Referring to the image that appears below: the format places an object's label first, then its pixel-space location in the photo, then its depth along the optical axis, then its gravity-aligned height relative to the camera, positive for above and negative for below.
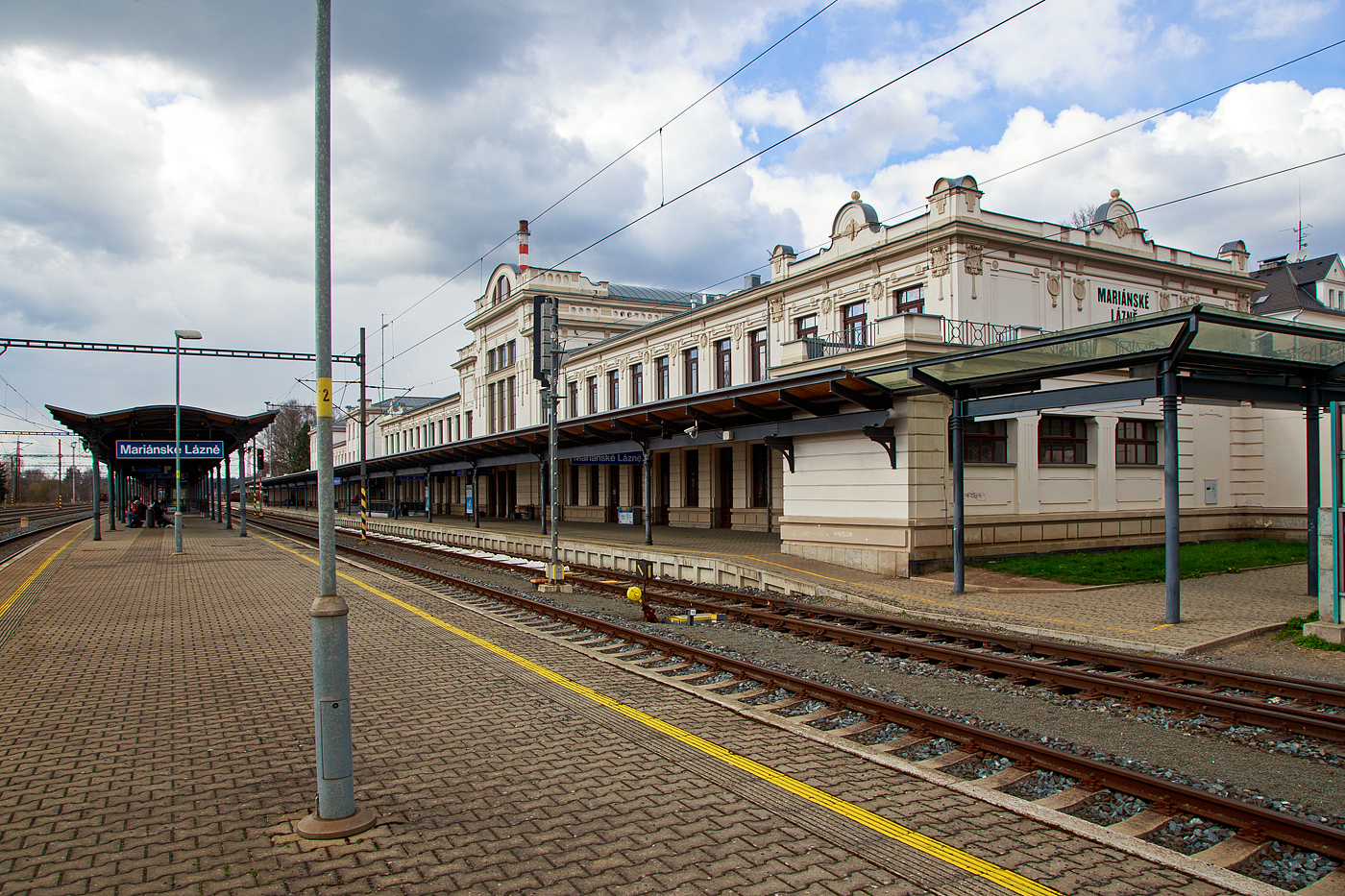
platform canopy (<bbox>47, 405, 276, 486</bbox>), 29.58 +1.82
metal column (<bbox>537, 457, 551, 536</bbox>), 27.36 -0.09
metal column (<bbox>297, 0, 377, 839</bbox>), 4.26 -1.28
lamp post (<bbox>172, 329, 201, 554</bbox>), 22.69 +1.74
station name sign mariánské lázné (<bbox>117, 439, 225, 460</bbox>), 29.23 +0.78
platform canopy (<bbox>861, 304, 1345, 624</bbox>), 10.78 +1.44
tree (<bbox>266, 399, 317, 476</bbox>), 108.94 +4.50
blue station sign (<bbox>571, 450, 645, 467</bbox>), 24.77 +0.18
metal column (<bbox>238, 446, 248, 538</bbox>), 29.39 -1.30
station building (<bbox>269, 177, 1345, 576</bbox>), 16.91 +1.08
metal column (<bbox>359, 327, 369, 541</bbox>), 30.16 -0.56
